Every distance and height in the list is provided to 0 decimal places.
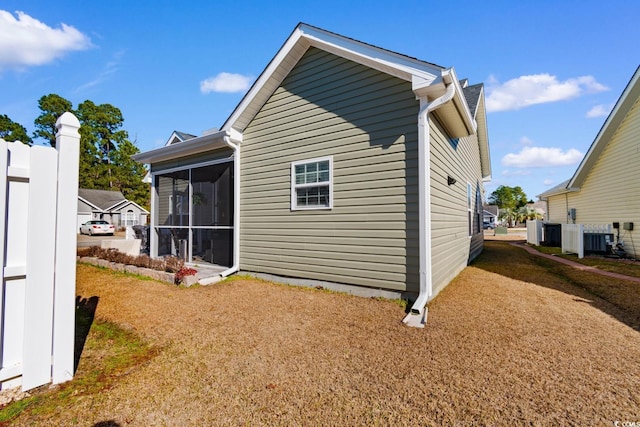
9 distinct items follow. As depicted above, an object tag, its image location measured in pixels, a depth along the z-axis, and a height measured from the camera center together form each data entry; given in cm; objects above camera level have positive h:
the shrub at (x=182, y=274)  618 -119
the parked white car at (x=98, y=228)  2608 -90
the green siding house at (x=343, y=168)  494 +107
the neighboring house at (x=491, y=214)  6028 +120
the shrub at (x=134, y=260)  684 -110
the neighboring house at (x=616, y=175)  980 +184
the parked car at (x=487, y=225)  4946 -95
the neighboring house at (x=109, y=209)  3167 +110
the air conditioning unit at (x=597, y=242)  1107 -87
